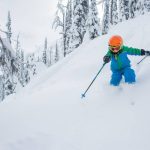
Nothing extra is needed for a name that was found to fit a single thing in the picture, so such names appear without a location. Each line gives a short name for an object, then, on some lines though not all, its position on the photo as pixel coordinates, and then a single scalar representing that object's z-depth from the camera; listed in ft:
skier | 22.94
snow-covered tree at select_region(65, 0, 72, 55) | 134.39
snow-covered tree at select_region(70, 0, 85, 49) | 110.70
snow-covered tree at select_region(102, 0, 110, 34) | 178.01
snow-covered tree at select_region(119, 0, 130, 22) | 131.44
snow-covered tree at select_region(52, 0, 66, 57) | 126.97
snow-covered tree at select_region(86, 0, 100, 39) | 106.11
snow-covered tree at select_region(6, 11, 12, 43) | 192.54
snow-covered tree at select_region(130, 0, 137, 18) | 114.16
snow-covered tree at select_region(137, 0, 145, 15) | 105.70
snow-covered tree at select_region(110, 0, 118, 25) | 162.00
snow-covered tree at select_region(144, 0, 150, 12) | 106.73
